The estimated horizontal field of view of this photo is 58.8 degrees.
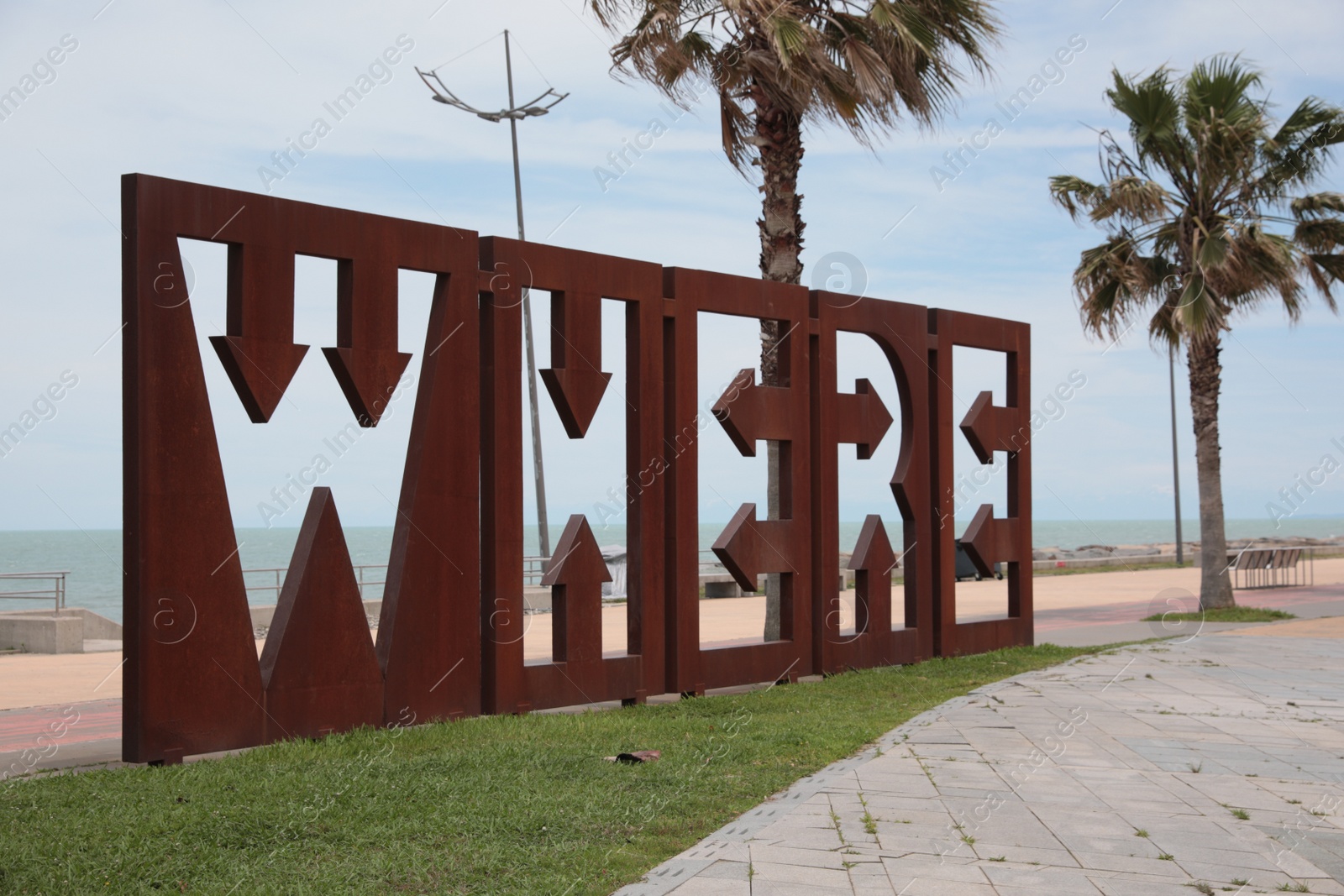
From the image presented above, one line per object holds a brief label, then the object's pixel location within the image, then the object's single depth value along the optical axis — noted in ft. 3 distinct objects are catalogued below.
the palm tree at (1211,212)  56.08
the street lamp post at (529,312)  70.69
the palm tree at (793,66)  41.47
